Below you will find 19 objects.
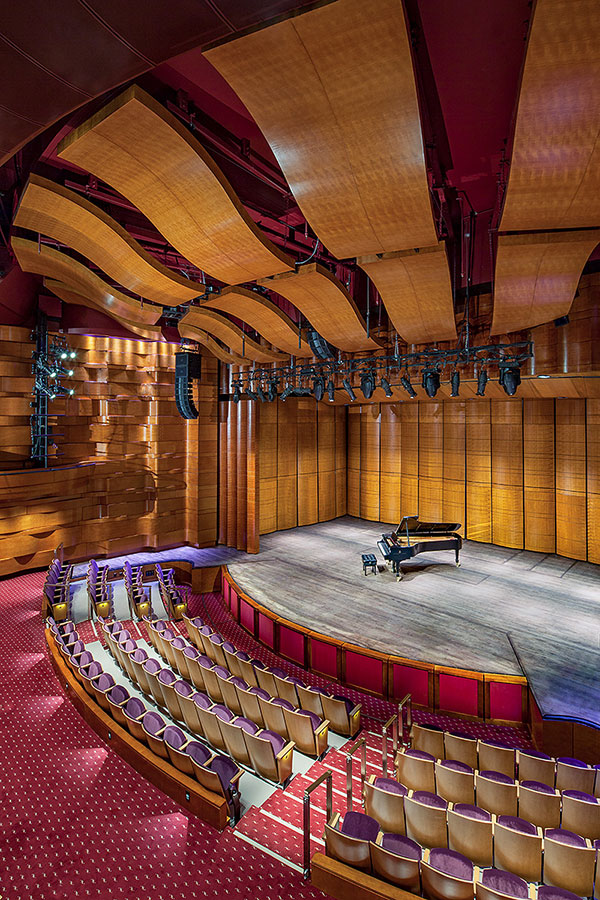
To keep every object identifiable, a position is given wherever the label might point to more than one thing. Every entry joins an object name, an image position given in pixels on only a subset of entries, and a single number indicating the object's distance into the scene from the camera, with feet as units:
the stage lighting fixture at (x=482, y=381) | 22.27
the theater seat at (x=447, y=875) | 7.23
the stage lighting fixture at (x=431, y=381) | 23.30
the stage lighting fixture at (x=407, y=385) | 24.63
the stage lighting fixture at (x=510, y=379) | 21.09
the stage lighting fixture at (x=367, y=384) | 24.47
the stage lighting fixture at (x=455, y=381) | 22.40
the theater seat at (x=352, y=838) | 7.98
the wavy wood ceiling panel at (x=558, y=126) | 7.19
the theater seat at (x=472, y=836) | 8.49
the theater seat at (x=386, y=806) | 9.15
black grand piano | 24.97
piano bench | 25.27
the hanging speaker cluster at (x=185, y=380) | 24.85
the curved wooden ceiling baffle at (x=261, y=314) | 20.61
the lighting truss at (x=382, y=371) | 21.76
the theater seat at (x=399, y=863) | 7.62
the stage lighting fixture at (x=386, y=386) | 25.21
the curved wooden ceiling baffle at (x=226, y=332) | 24.24
